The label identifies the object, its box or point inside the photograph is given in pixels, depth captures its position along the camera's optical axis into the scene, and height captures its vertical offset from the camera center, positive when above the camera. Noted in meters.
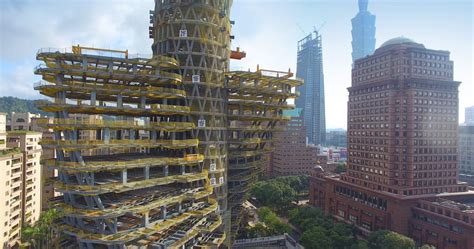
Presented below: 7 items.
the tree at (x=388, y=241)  74.94 -28.23
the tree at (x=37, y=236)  83.25 -30.31
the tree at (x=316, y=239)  80.56 -29.74
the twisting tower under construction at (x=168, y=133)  46.91 -1.30
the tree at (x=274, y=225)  92.56 -29.79
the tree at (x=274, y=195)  125.31 -28.21
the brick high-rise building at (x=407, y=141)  97.12 -4.14
